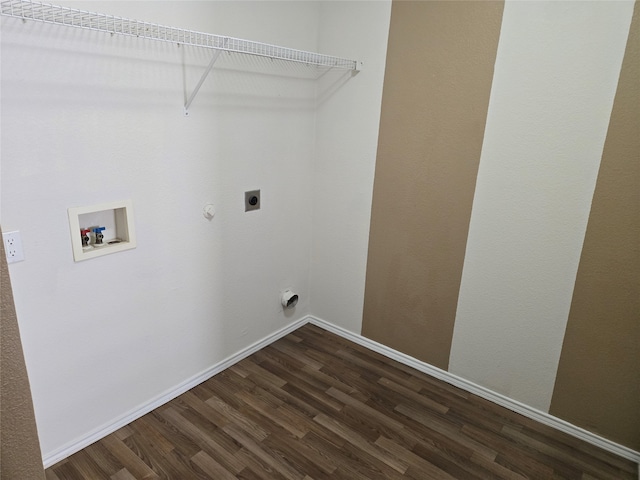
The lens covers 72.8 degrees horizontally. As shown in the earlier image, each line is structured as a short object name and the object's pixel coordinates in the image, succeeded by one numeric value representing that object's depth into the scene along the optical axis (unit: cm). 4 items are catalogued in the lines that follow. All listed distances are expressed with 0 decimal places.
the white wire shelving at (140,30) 149
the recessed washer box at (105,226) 187
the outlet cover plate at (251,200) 262
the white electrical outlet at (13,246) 166
